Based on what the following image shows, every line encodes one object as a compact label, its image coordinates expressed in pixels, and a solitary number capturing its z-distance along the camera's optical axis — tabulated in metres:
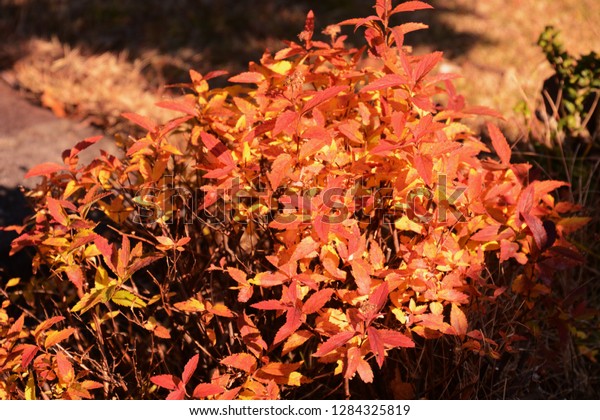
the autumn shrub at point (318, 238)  1.40
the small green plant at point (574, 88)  1.94
